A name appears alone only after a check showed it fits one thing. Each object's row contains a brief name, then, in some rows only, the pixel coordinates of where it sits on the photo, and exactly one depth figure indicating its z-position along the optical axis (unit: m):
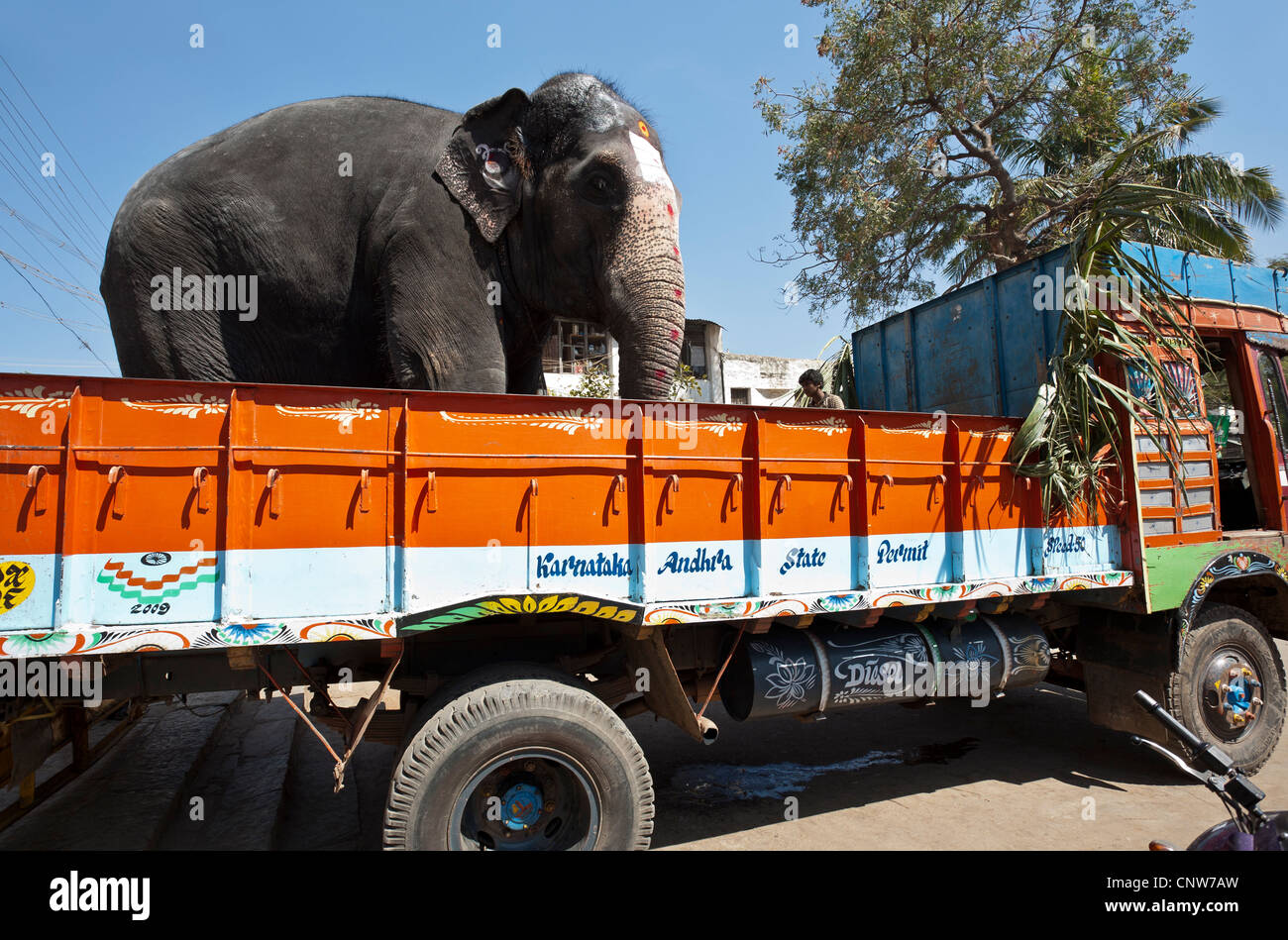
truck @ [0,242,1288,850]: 2.68
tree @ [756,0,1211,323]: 11.48
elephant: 4.34
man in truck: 5.78
